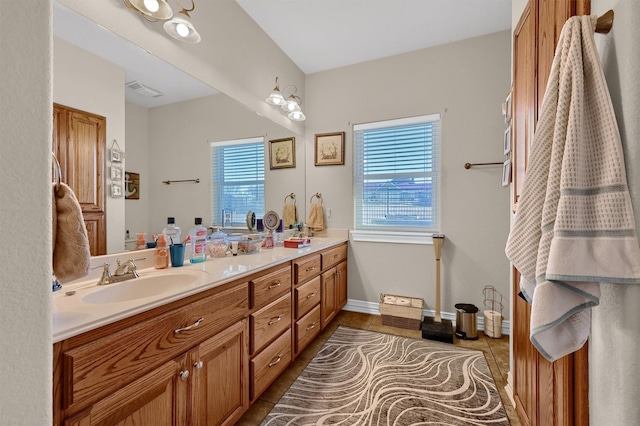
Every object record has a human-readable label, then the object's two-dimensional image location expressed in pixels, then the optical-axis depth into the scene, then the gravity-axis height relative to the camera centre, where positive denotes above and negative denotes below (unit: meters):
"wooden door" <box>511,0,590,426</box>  0.83 -0.42
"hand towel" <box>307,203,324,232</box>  3.07 -0.08
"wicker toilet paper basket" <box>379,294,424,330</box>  2.53 -1.00
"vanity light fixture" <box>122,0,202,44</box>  1.34 +1.05
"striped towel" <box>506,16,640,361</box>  0.61 +0.02
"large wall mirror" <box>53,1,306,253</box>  1.14 +0.53
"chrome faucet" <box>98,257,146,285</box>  1.21 -0.30
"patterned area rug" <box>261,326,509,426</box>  1.47 -1.15
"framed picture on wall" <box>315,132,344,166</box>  3.04 +0.73
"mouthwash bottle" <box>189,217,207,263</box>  1.68 -0.20
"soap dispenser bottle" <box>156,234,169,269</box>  1.49 -0.24
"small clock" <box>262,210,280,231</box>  2.44 -0.09
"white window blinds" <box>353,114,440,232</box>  2.75 +0.40
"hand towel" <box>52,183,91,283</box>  0.71 -0.08
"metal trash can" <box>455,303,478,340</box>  2.37 -1.03
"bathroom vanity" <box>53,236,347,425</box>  0.79 -0.52
